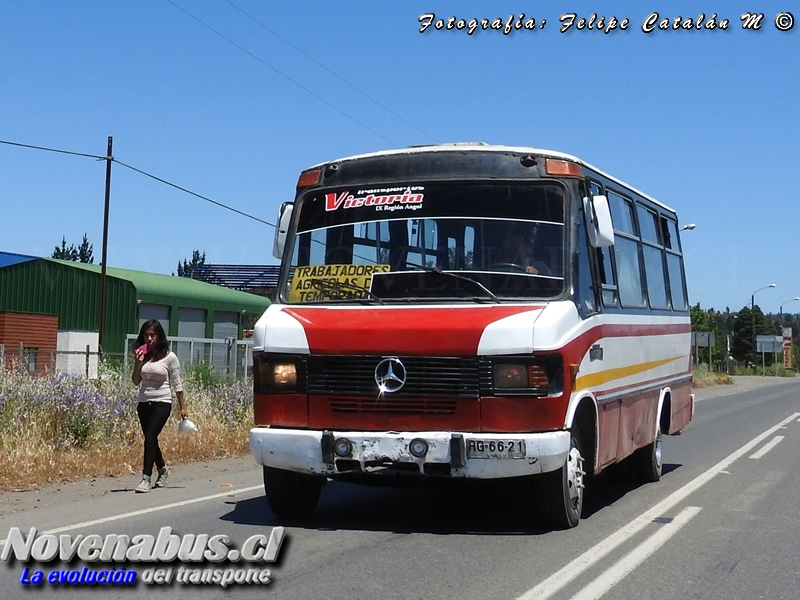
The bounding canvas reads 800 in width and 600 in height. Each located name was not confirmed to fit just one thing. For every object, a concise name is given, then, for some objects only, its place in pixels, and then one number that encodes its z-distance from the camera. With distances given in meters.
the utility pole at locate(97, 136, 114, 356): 33.94
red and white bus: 7.61
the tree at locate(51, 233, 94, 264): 124.65
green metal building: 45.38
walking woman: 10.50
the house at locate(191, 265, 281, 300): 64.94
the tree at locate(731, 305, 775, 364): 131.75
